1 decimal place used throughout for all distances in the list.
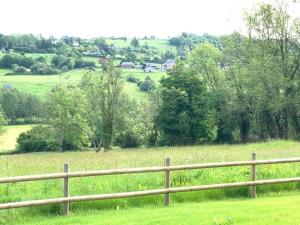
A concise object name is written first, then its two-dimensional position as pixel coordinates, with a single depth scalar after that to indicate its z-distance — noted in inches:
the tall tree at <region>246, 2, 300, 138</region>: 2199.8
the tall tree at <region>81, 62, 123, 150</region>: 3021.7
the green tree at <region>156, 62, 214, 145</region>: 2640.3
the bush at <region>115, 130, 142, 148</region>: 3105.3
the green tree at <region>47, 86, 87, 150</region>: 3248.0
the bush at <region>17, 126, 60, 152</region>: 3282.5
